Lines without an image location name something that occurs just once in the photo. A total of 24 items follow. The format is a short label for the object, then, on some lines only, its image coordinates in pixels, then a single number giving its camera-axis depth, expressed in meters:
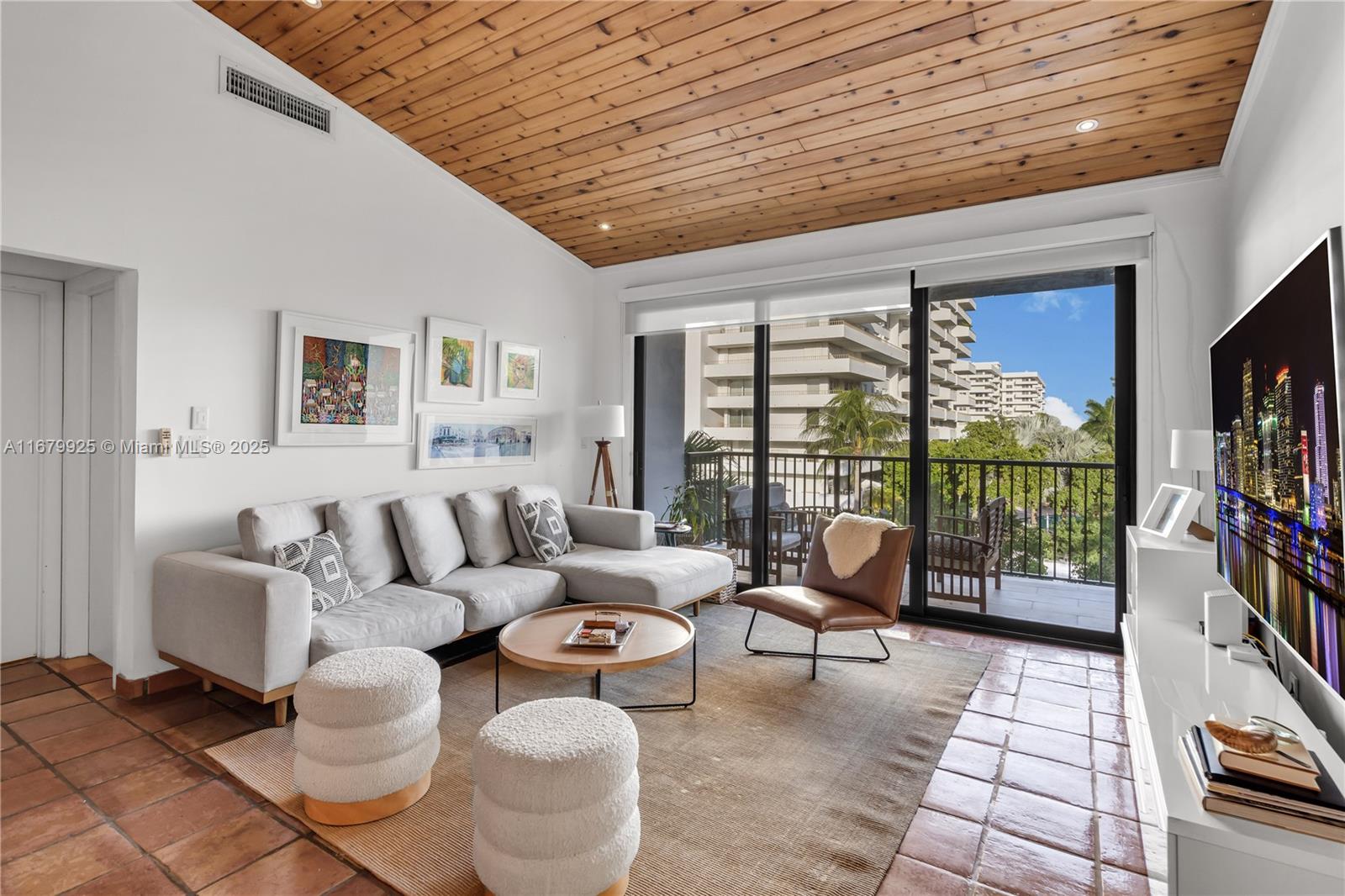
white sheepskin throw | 3.49
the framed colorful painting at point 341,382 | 3.48
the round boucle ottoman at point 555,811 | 1.61
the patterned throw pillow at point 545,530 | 4.11
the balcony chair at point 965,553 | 4.08
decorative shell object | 1.39
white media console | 1.26
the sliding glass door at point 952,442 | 3.78
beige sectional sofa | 2.64
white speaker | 2.25
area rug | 1.86
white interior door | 3.21
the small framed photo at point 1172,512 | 2.78
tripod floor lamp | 4.94
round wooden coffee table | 2.51
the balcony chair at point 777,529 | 4.81
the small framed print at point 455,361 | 4.22
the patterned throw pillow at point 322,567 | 2.97
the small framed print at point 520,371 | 4.75
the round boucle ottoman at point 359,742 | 2.02
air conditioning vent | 3.23
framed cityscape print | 4.23
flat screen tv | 1.34
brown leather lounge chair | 3.21
